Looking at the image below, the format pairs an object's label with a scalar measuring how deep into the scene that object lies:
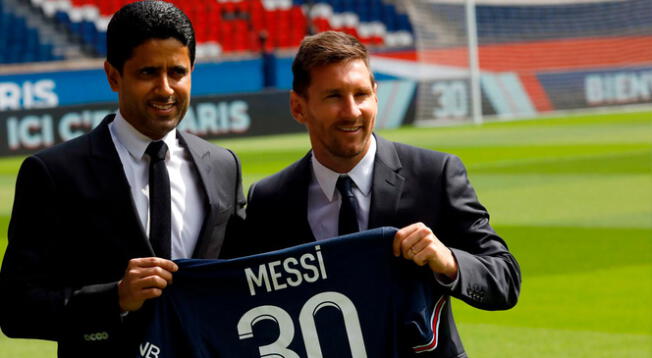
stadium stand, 27.86
